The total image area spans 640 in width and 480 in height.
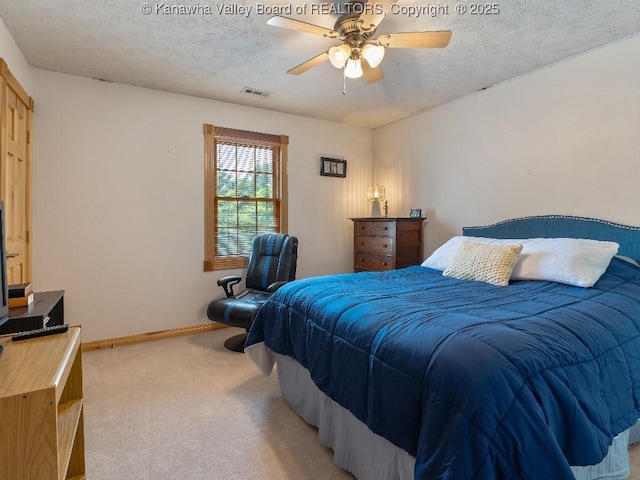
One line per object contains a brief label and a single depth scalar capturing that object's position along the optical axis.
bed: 0.99
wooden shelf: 0.88
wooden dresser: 3.79
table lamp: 4.57
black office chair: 3.01
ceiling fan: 1.87
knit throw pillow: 2.33
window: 3.78
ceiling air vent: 3.45
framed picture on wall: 4.41
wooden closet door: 2.29
